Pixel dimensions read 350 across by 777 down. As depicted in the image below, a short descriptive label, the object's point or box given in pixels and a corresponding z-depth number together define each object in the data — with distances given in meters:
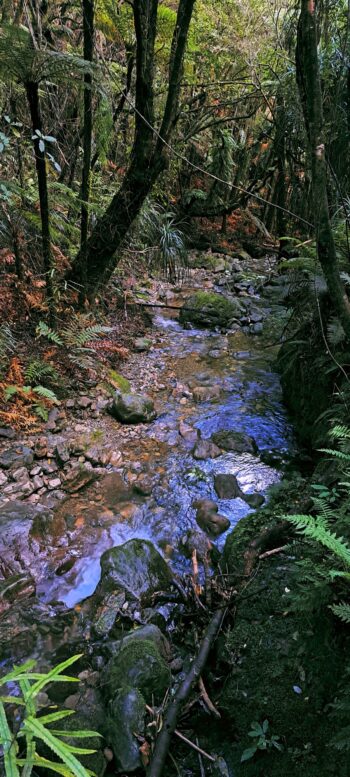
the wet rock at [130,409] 4.79
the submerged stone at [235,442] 4.67
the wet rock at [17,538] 3.07
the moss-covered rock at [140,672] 2.16
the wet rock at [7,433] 3.99
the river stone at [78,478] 3.87
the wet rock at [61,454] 4.01
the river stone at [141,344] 6.44
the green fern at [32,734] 1.11
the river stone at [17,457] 3.78
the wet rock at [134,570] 2.95
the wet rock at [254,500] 3.88
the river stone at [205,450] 4.51
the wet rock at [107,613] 2.70
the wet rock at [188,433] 4.78
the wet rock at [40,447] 3.99
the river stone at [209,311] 7.77
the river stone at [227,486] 4.01
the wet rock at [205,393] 5.55
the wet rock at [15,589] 2.82
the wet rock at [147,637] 2.46
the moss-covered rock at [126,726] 1.91
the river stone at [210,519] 3.62
